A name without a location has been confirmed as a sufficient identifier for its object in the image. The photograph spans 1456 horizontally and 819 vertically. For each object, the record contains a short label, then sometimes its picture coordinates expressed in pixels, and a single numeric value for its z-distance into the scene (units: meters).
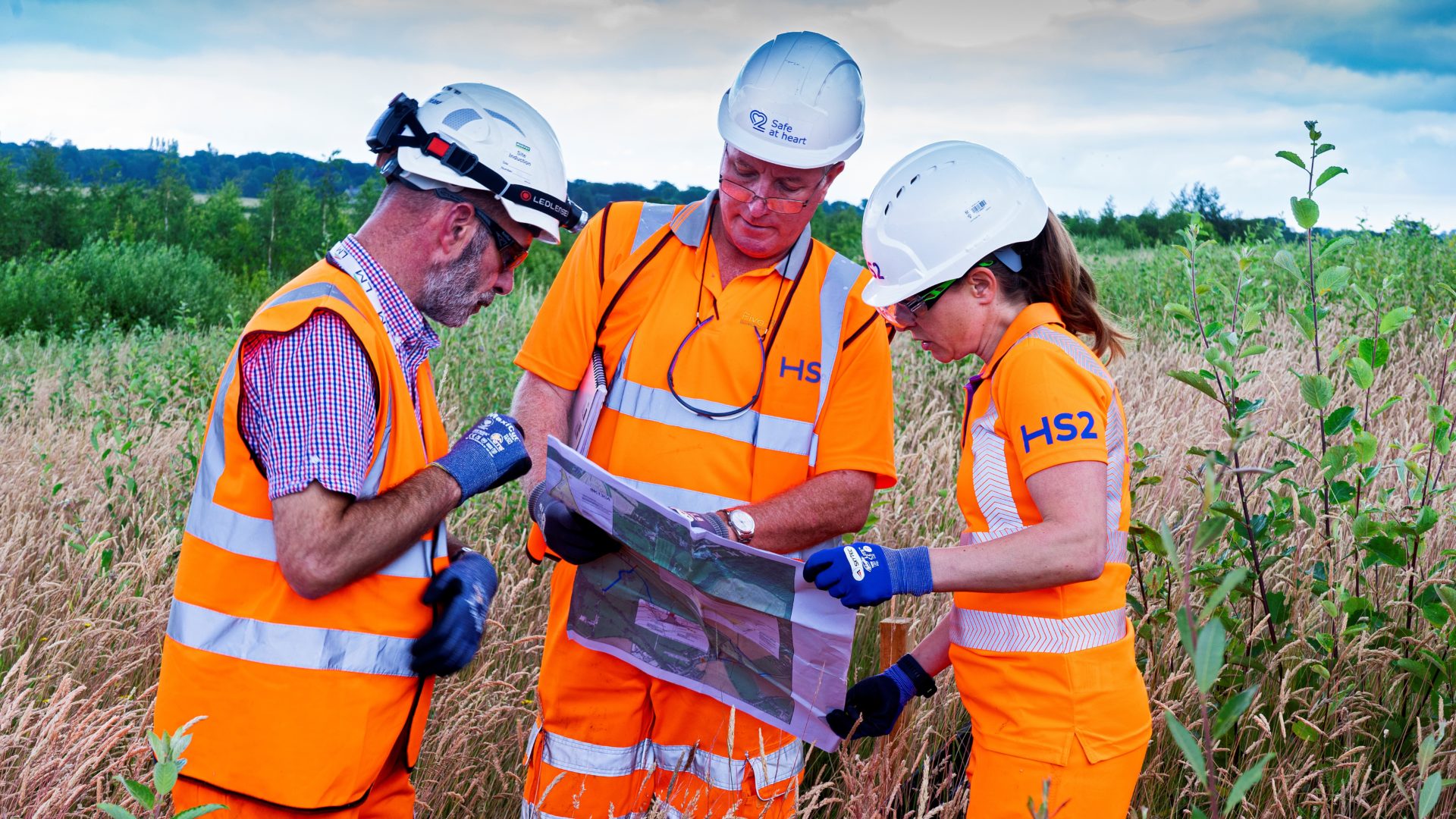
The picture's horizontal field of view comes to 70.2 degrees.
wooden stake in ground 2.88
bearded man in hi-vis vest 1.97
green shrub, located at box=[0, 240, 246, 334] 19.33
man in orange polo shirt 2.90
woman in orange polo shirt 2.10
